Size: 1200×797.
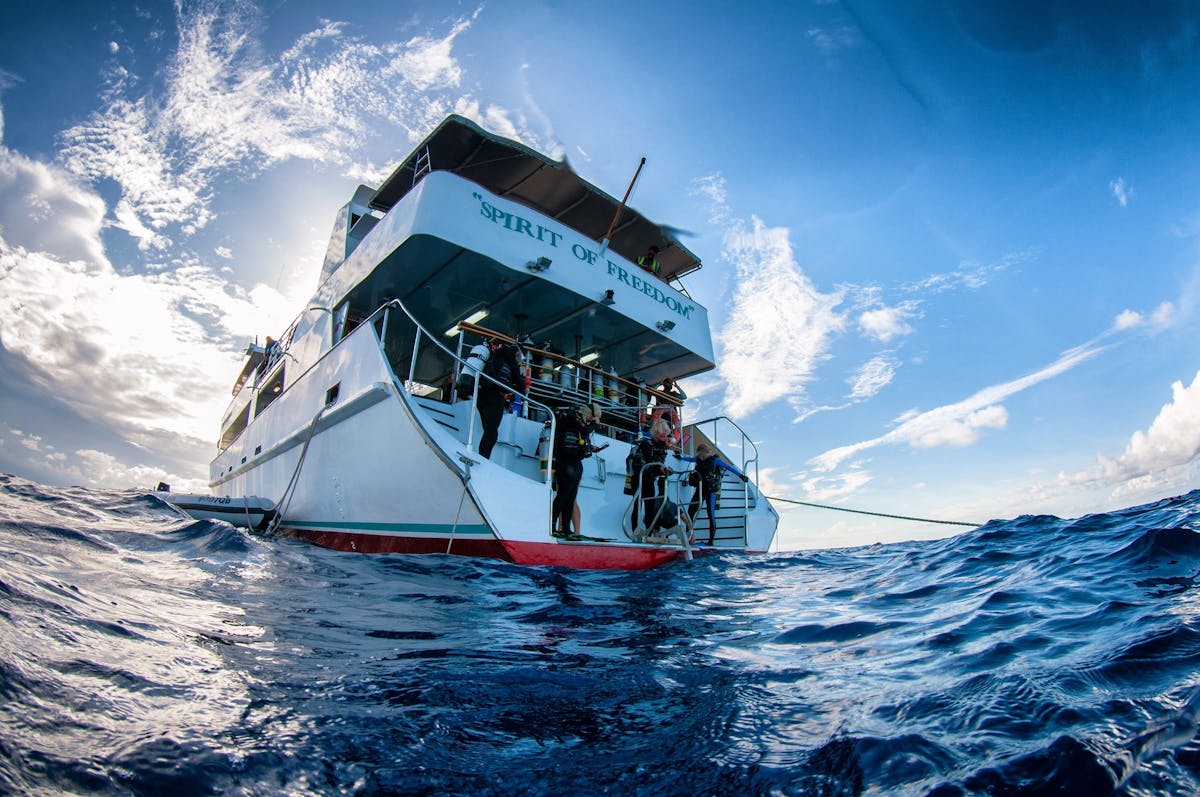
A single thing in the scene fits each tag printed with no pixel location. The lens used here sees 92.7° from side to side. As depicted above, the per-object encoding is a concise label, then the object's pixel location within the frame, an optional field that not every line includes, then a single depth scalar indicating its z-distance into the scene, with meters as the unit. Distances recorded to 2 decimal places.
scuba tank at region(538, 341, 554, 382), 7.54
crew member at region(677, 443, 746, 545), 8.27
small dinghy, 7.14
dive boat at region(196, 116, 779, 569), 5.59
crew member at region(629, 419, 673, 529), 7.52
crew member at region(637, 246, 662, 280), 10.68
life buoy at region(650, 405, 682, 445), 8.85
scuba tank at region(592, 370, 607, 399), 8.04
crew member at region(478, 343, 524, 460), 6.20
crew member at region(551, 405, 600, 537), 6.48
